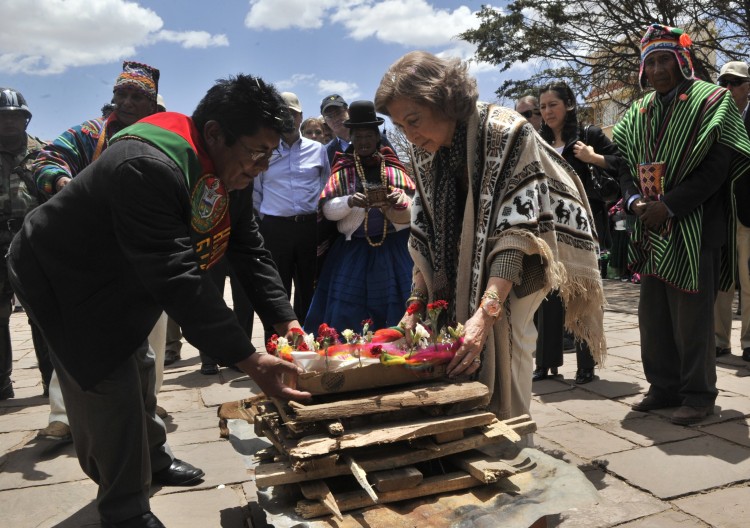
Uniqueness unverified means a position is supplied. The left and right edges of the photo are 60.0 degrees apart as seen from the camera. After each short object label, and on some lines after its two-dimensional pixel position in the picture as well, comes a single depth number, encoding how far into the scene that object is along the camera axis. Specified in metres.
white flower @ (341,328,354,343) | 2.57
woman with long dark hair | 4.83
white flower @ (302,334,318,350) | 2.56
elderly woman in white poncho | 2.56
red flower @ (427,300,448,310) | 2.66
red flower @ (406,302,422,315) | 2.98
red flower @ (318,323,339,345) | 2.55
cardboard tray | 2.28
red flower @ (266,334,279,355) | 2.56
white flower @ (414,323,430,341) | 2.54
